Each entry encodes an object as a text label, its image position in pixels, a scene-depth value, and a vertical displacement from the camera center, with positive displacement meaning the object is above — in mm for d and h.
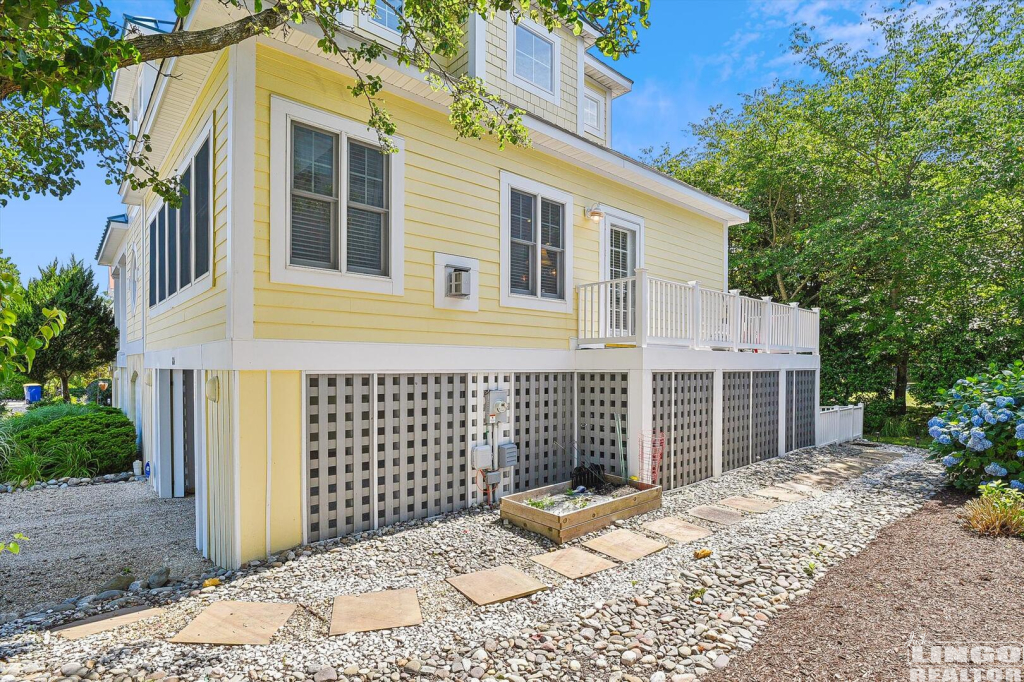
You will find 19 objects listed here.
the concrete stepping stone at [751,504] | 5746 -1977
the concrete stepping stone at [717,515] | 5363 -1967
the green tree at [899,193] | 10891 +3806
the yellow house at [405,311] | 4480 +350
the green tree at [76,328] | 15227 +370
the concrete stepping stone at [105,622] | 3205 -1907
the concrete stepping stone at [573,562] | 4121 -1934
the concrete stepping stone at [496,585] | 3658 -1906
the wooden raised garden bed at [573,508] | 4812 -1823
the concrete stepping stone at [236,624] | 3098 -1885
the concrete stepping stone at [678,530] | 4875 -1952
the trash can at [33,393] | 15695 -1687
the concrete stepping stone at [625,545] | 4465 -1944
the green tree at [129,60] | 2643 +2317
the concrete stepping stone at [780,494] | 6176 -1988
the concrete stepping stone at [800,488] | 6461 -1999
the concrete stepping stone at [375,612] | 3277 -1896
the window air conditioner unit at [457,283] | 5703 +664
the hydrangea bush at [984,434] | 5848 -1170
